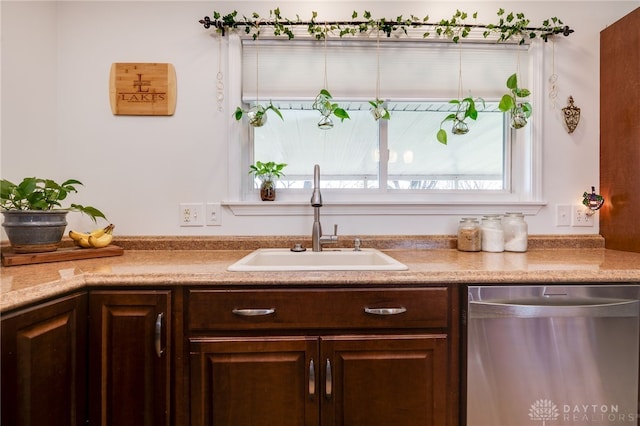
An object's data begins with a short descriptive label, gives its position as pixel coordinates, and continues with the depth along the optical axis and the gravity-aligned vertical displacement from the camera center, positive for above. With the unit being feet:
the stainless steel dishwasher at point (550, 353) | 3.78 -1.58
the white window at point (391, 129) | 5.84 +1.51
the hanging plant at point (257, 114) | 5.45 +1.58
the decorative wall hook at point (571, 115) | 5.86 +1.69
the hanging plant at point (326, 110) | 5.41 +1.64
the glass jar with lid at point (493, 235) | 5.34 -0.35
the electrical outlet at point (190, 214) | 5.77 -0.04
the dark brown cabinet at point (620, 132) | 5.22 +1.31
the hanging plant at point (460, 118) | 5.41 +1.54
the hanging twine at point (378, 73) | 5.84 +2.40
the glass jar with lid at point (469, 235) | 5.38 -0.36
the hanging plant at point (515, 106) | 5.36 +1.71
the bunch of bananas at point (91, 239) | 4.98 -0.41
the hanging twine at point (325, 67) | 5.83 +2.49
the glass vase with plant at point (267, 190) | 5.83 +0.38
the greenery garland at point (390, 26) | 5.63 +3.14
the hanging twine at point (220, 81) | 5.77 +2.23
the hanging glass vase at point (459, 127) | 5.49 +1.39
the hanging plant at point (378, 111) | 5.59 +1.68
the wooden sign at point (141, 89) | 5.68 +2.05
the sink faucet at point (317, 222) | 5.34 -0.16
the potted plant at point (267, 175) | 5.80 +0.64
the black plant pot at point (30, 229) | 4.31 -0.23
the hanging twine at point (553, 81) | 5.96 +2.32
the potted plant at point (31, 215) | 4.27 -0.05
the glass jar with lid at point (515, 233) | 5.40 -0.32
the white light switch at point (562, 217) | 5.96 -0.07
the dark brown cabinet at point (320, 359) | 3.67 -1.60
